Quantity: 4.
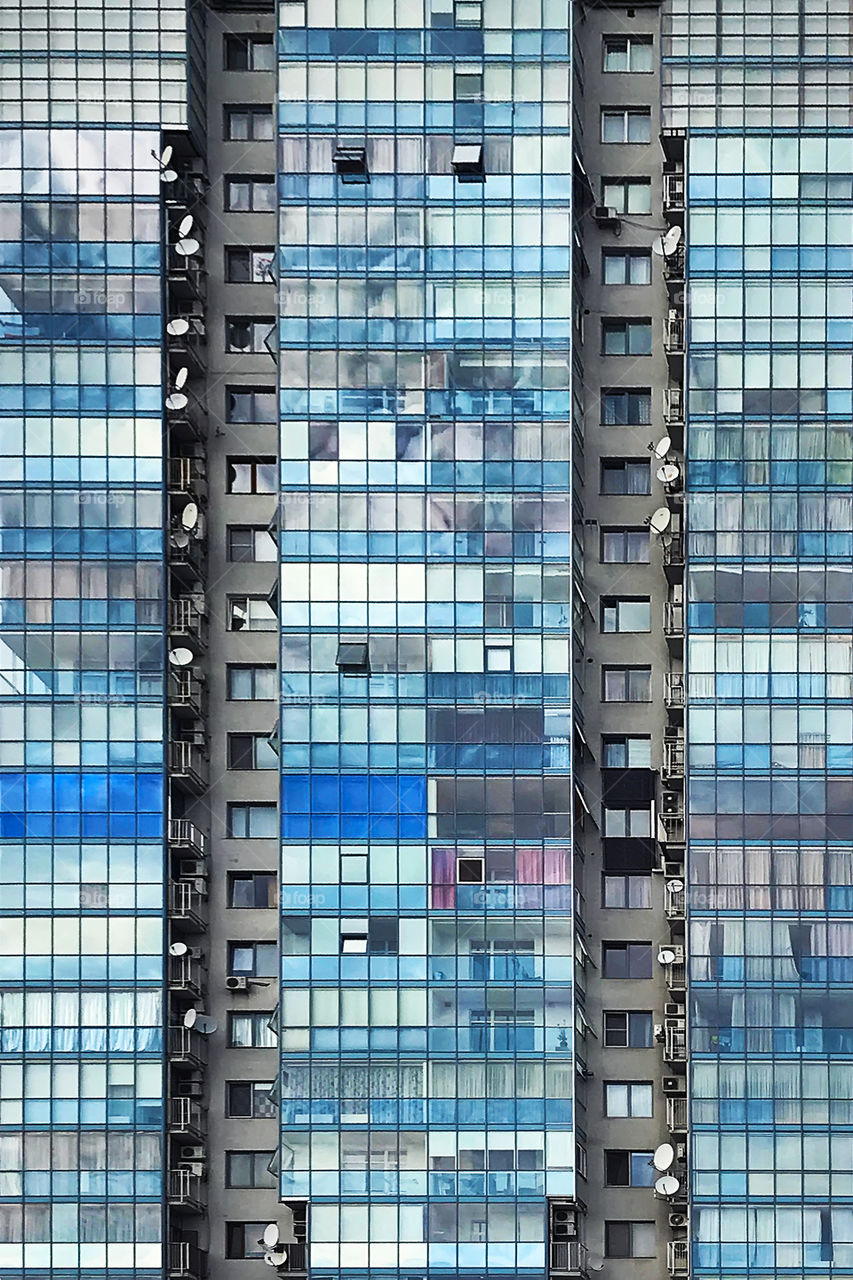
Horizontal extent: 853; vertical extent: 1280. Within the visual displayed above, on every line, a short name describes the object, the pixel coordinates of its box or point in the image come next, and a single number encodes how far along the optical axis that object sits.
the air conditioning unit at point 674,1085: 64.38
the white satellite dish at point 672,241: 66.25
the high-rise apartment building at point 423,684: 62.59
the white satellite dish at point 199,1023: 63.88
